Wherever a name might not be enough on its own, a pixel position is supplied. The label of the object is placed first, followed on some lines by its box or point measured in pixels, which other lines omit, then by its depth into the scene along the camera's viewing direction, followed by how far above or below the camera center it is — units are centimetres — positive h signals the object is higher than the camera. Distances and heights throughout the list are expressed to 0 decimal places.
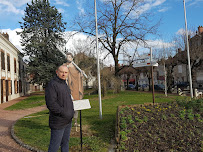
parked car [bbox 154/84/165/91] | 3142 -137
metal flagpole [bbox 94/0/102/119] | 778 -117
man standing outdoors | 289 -41
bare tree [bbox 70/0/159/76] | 1873 +499
